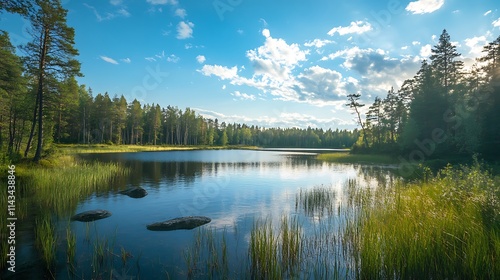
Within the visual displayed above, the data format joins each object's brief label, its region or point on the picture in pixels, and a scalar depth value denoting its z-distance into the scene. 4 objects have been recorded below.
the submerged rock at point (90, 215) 13.04
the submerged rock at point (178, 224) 12.30
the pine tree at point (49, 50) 24.80
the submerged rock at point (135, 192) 19.45
